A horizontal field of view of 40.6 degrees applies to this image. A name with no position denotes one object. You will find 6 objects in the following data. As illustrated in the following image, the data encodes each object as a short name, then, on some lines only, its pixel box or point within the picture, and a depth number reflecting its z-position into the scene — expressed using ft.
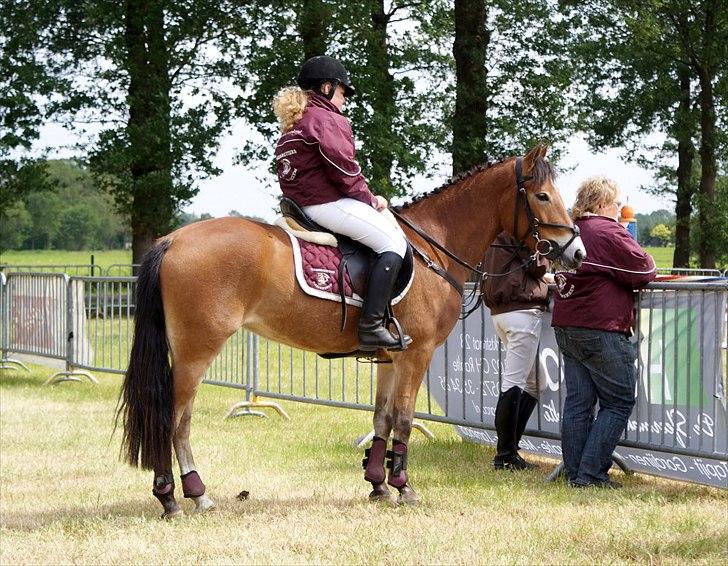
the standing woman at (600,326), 22.65
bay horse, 19.42
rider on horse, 20.13
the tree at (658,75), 83.87
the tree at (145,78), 83.46
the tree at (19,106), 83.71
